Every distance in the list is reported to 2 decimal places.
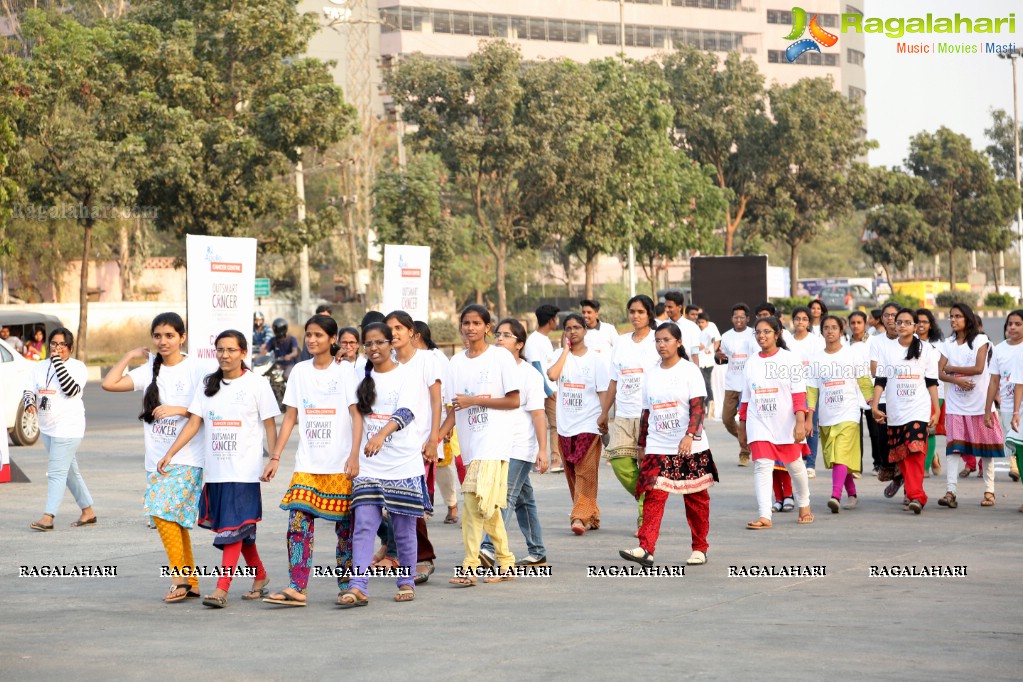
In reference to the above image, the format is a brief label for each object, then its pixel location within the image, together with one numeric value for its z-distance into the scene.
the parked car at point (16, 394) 20.31
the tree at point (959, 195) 73.19
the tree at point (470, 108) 43.25
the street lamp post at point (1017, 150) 74.50
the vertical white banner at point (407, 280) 21.84
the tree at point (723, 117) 65.62
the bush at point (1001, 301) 70.12
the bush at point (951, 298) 67.00
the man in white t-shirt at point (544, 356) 14.44
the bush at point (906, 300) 62.41
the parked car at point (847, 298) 63.95
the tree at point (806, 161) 65.19
